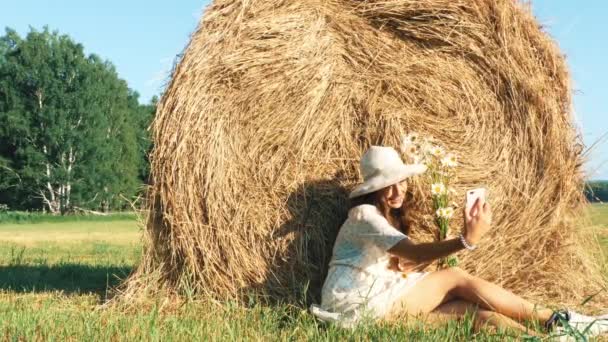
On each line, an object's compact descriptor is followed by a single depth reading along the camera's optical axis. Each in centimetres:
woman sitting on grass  381
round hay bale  484
